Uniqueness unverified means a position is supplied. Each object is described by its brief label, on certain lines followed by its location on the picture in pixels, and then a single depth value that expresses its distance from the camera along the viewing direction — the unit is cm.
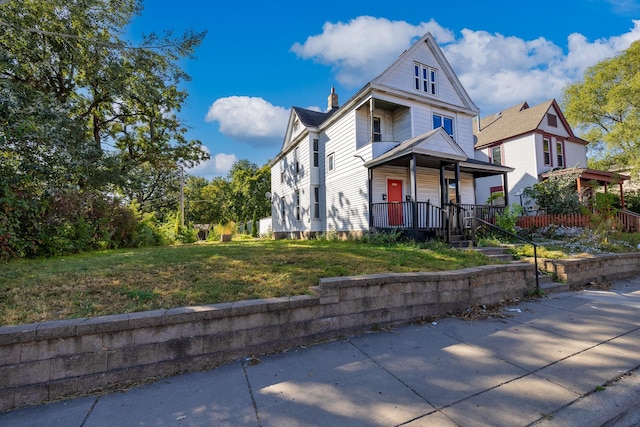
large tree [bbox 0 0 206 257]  741
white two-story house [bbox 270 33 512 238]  1059
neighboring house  1744
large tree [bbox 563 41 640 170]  1984
